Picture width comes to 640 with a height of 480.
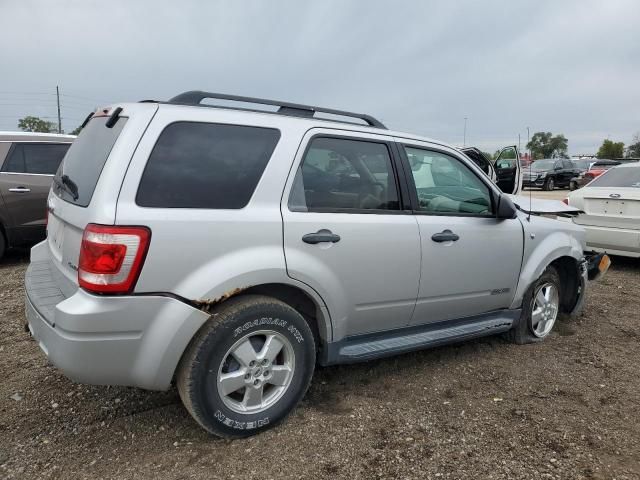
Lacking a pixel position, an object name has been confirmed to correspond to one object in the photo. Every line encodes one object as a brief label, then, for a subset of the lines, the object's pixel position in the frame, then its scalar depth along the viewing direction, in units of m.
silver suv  2.34
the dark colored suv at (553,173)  22.80
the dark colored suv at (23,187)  6.49
